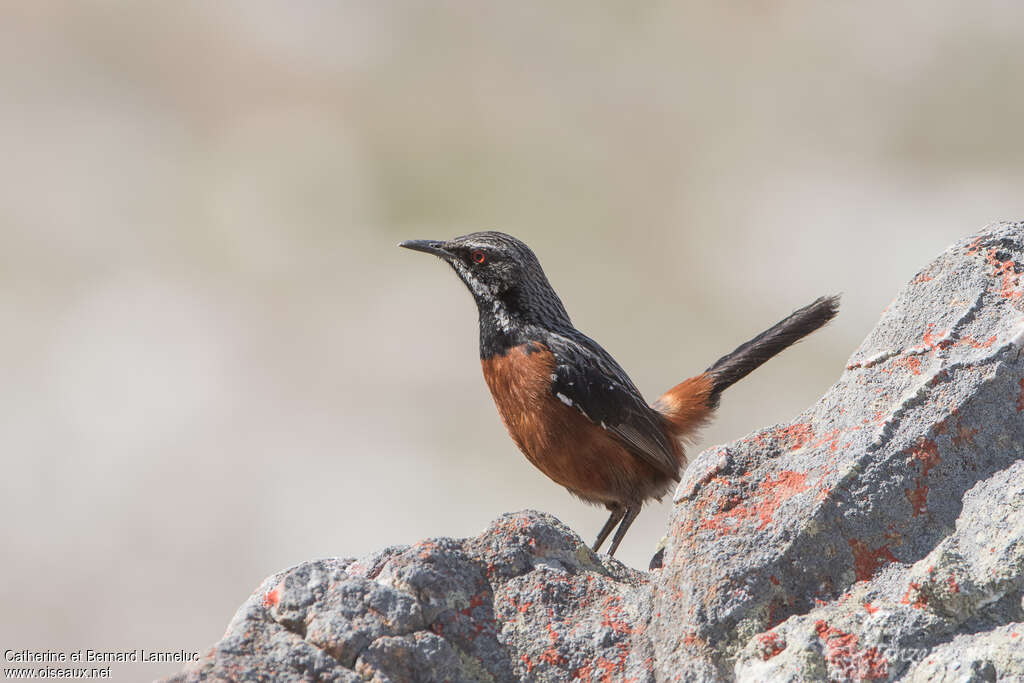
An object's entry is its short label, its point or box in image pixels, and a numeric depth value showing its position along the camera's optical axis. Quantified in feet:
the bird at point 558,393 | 42.39
